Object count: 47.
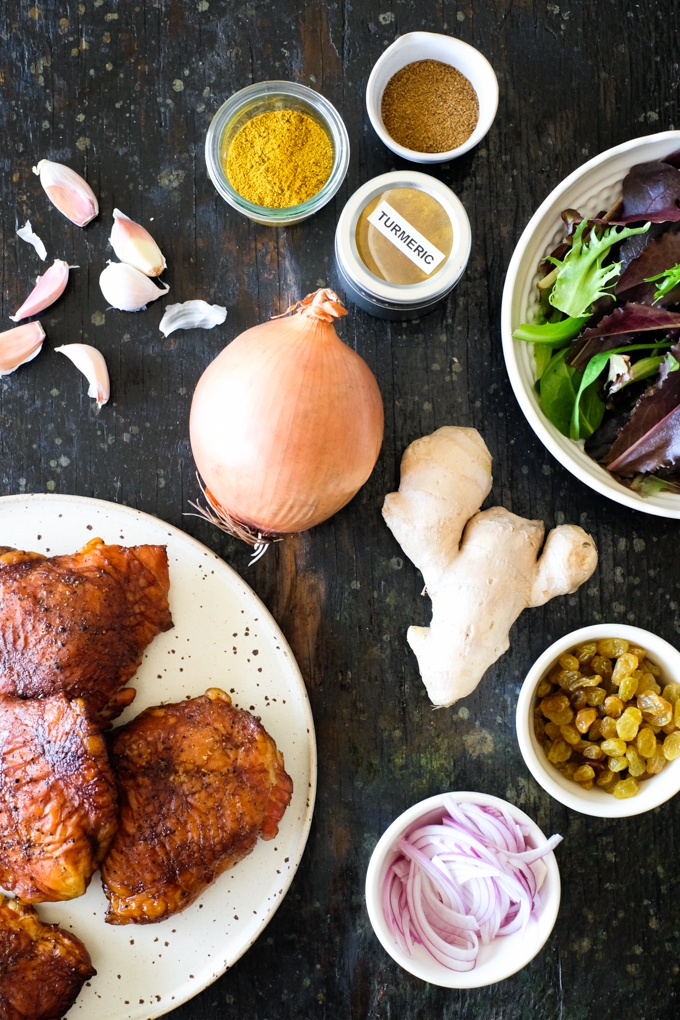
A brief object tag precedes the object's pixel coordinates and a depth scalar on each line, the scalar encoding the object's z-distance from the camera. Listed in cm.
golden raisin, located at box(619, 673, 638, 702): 70
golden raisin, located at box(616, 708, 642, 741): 70
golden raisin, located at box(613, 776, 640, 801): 70
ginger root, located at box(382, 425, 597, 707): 71
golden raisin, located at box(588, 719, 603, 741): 71
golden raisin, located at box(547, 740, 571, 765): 71
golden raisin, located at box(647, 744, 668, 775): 70
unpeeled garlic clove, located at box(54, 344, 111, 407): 73
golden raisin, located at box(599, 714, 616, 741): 70
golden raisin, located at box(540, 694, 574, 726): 71
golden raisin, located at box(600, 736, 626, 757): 70
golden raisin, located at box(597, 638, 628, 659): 71
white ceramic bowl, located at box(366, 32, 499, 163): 71
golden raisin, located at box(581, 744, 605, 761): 71
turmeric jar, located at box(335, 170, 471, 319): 70
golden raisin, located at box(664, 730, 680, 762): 70
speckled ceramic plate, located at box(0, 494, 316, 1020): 71
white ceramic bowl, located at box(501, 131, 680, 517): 70
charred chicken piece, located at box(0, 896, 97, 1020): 68
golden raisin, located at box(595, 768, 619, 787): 71
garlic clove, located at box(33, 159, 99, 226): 74
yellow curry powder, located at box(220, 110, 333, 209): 71
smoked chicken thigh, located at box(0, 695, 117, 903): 65
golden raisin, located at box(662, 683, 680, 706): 70
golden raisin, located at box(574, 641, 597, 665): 71
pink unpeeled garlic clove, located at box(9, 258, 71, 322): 74
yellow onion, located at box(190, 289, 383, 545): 66
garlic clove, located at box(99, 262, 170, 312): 73
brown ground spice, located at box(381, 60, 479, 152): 72
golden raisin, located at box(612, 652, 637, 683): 70
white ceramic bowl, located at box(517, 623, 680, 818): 69
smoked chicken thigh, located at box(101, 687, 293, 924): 67
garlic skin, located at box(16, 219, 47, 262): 74
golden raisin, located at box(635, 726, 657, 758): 70
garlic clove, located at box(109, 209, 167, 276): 73
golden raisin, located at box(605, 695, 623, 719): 70
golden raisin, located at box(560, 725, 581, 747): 71
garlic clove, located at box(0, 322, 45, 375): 73
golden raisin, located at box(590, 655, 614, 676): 71
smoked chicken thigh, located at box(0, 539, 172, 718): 67
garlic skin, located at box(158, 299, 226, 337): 74
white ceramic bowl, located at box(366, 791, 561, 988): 69
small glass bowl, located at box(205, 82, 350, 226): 71
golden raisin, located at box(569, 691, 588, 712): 71
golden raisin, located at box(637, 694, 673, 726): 70
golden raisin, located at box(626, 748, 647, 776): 70
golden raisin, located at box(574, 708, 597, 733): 70
